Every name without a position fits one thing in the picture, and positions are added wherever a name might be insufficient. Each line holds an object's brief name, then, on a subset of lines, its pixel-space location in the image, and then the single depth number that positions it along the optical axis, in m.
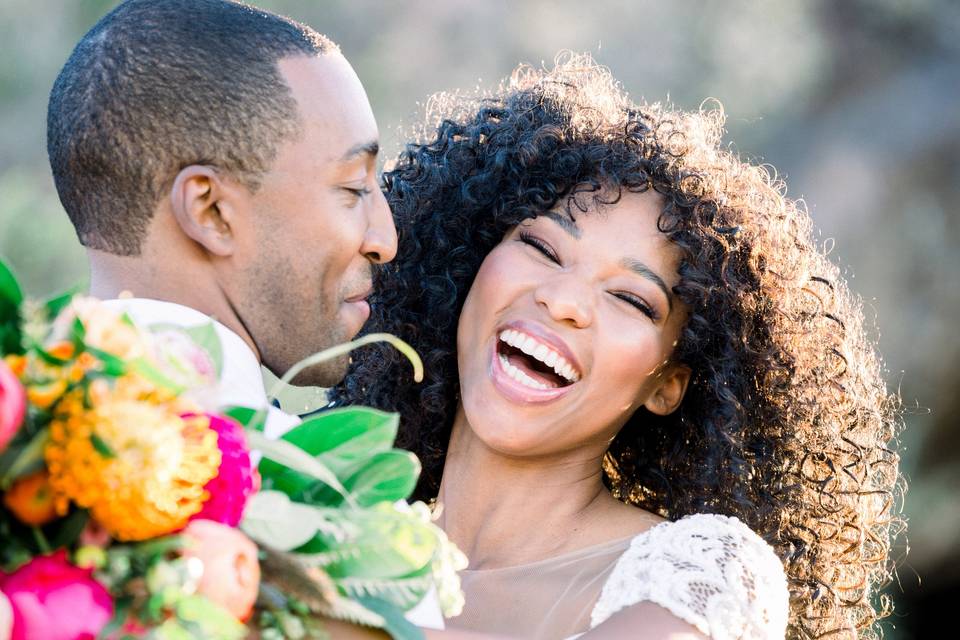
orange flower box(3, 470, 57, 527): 1.38
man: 2.20
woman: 3.21
